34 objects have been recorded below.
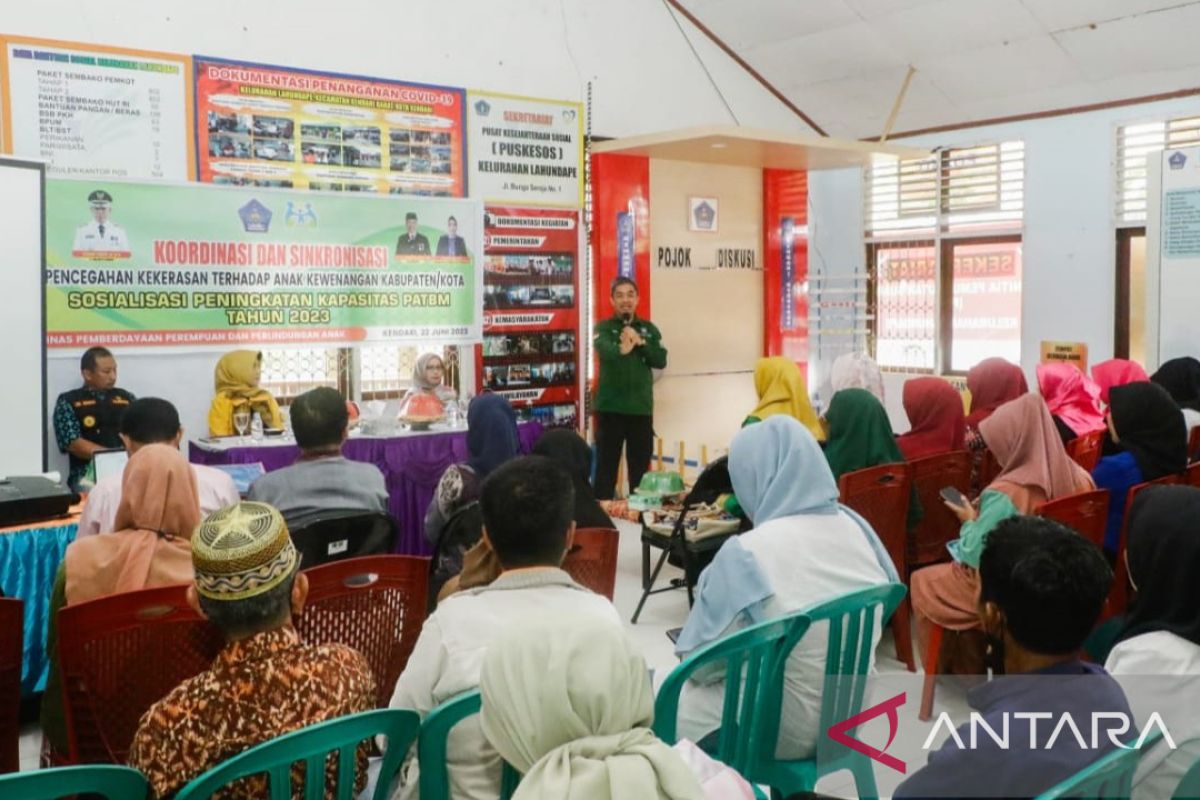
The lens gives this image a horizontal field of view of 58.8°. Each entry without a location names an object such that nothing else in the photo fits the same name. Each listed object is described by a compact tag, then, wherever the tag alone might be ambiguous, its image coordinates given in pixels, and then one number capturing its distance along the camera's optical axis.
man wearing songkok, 1.60
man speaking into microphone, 6.82
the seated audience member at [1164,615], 2.05
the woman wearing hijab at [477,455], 3.46
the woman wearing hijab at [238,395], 5.77
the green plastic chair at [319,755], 1.41
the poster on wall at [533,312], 7.16
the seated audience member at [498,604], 1.71
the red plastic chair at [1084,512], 3.24
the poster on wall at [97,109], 5.34
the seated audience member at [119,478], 3.16
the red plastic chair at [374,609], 2.39
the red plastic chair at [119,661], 2.14
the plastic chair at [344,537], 2.97
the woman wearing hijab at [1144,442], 3.64
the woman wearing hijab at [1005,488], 3.40
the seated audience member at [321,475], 3.32
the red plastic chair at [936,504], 4.12
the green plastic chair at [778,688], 2.00
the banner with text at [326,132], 5.98
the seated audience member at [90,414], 5.39
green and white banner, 5.54
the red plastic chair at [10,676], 2.12
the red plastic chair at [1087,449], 4.54
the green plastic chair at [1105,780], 1.25
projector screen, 4.72
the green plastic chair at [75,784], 1.32
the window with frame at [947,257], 7.87
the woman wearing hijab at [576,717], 1.30
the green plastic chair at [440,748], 1.63
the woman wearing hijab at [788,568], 2.30
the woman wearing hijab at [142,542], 2.72
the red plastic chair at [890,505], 3.71
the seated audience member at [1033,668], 1.37
